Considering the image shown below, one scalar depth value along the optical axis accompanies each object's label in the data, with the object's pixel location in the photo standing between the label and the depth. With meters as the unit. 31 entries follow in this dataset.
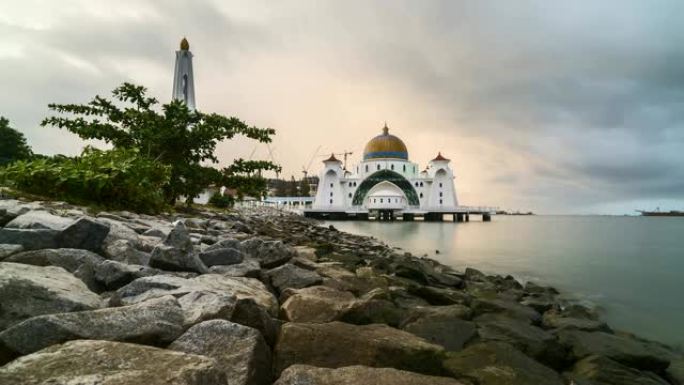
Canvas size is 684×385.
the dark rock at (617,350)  4.09
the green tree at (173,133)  12.35
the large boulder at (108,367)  1.68
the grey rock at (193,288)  3.16
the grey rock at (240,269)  4.76
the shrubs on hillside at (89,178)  8.73
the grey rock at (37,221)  4.55
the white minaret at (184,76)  38.50
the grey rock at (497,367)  2.90
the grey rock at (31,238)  3.81
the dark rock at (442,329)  3.77
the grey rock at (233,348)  2.27
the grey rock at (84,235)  4.05
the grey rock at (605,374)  3.45
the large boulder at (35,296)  2.37
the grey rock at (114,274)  3.46
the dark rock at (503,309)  5.39
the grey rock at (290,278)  5.04
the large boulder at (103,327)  2.01
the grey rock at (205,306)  2.70
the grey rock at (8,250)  3.43
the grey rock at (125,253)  4.29
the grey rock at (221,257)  5.02
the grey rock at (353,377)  2.29
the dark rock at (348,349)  2.81
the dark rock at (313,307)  3.81
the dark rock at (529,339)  3.88
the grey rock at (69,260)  3.38
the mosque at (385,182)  90.12
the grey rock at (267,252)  6.08
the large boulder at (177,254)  4.20
